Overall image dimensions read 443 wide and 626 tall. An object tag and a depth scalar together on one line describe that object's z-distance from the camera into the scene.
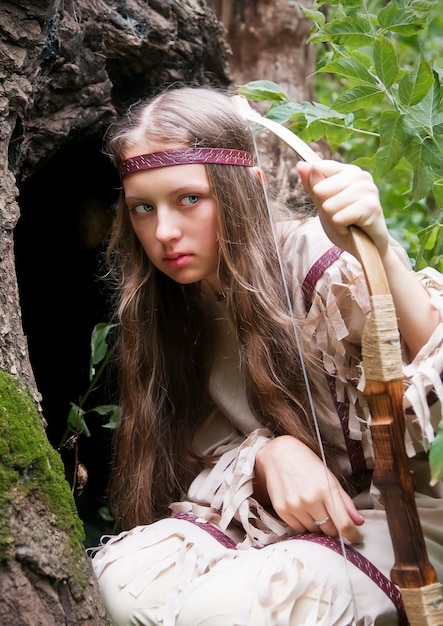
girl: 1.48
